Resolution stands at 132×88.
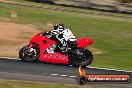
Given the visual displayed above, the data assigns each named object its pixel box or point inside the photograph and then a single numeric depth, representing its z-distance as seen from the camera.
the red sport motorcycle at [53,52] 20.66
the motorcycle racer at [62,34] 20.78
